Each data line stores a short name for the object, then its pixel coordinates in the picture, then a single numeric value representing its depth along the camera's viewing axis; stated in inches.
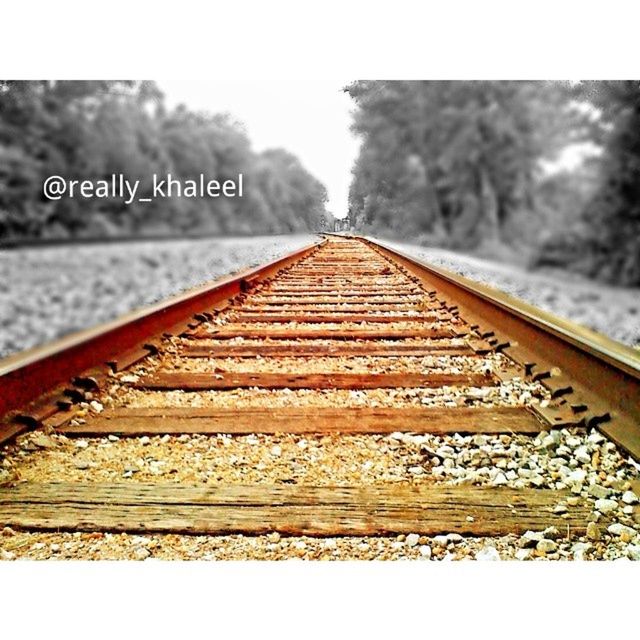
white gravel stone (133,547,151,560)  46.6
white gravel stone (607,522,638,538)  49.2
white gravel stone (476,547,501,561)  46.8
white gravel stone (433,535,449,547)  48.2
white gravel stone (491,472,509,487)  56.6
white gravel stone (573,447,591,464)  60.6
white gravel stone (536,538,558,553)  47.6
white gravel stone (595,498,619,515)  52.2
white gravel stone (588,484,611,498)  54.3
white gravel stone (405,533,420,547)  48.1
